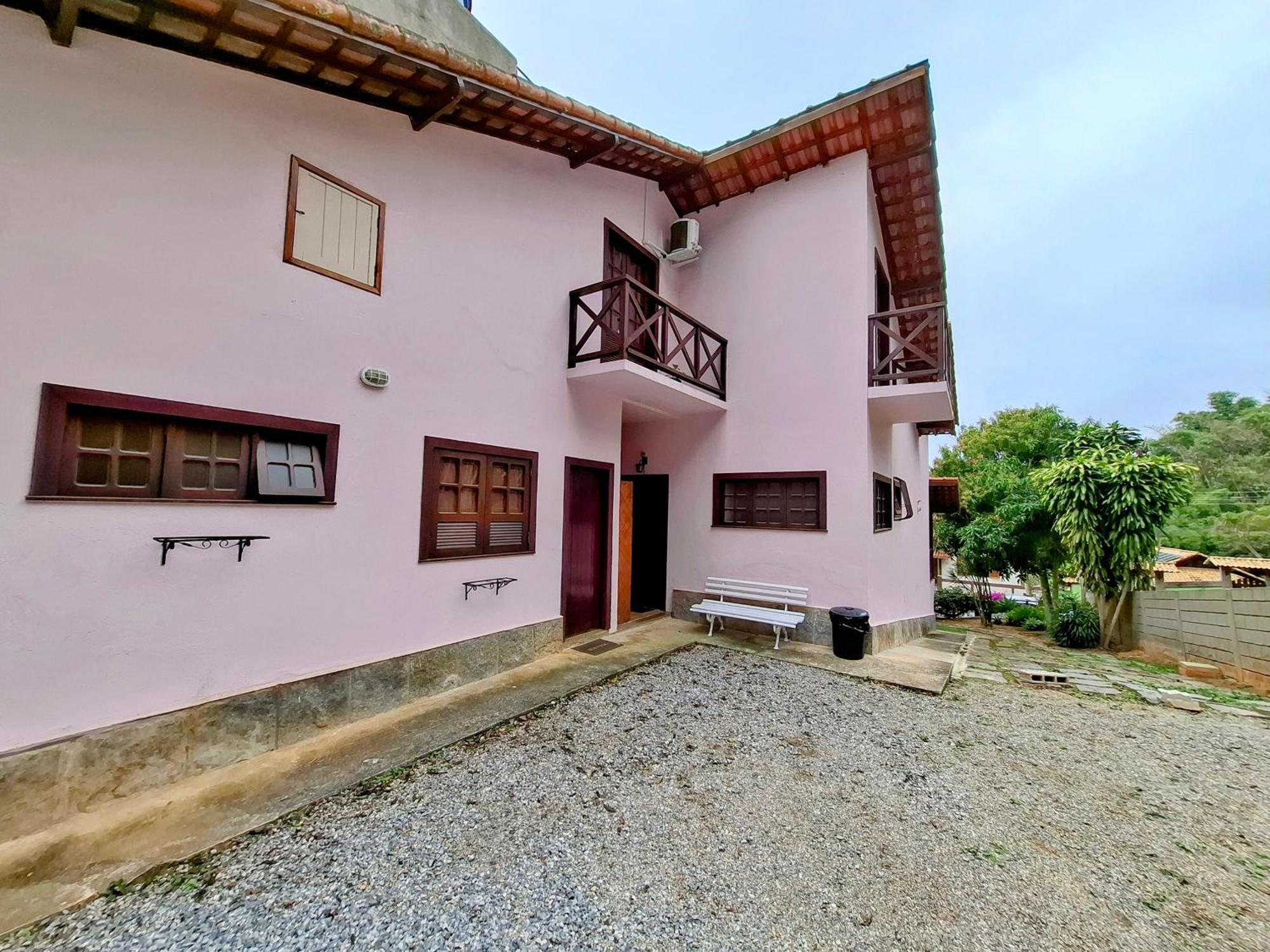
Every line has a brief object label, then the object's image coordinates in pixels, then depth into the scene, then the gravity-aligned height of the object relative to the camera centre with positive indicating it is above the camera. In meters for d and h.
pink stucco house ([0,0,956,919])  3.06 +1.52
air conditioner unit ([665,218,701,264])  8.41 +4.71
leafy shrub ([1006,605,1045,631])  16.33 -3.22
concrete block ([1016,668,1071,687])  6.36 -2.06
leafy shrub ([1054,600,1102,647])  11.83 -2.61
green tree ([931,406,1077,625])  13.66 -0.02
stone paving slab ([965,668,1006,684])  6.35 -2.06
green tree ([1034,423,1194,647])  9.87 +0.33
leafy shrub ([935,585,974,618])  17.86 -3.11
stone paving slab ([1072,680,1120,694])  6.00 -2.07
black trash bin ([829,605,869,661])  6.50 -1.53
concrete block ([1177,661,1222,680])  7.25 -2.20
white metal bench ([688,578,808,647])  6.96 -1.38
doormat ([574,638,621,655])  6.44 -1.80
